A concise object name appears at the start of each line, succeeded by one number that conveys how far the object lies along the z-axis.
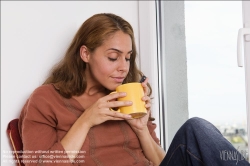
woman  1.08
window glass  1.50
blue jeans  0.95
